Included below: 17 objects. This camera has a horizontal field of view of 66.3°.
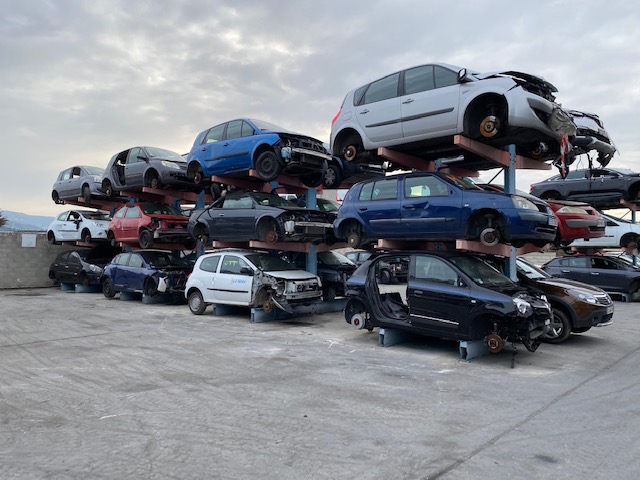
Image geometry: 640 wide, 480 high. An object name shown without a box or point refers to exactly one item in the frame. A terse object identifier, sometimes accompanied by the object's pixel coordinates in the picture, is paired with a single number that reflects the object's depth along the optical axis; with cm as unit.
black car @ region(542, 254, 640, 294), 1409
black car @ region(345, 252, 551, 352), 670
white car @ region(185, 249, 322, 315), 1025
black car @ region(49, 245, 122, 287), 1767
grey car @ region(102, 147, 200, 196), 1461
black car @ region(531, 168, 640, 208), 1411
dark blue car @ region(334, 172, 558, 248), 756
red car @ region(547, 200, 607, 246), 1110
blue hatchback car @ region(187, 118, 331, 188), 1120
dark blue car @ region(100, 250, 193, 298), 1364
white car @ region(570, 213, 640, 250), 1517
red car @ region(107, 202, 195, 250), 1462
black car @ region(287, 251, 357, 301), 1263
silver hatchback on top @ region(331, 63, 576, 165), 784
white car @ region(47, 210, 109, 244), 1828
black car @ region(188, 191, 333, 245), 1113
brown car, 823
